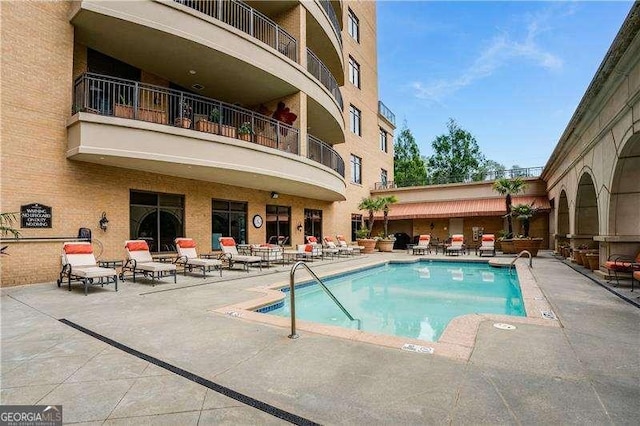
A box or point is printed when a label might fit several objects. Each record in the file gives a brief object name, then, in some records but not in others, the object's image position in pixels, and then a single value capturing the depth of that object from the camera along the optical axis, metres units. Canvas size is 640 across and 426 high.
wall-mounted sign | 9.11
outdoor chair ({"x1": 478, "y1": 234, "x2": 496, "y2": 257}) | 19.69
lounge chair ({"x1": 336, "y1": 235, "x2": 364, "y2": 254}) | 21.51
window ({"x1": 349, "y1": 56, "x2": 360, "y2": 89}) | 26.09
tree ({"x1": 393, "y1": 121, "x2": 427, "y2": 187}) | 49.25
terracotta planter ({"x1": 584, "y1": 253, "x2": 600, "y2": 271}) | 11.27
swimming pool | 7.51
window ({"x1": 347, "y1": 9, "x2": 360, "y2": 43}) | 26.11
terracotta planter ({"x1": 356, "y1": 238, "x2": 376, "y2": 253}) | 24.30
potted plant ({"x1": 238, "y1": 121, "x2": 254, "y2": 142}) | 12.49
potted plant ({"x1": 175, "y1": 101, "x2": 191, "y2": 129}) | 11.01
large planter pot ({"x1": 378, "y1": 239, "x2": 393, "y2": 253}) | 25.59
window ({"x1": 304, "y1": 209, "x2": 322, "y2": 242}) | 20.84
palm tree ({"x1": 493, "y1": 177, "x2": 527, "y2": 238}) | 20.97
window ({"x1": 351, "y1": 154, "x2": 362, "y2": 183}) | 26.34
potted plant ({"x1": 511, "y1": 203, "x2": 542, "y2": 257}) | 18.70
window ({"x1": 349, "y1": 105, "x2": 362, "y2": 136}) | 25.88
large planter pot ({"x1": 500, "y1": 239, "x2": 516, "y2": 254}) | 20.22
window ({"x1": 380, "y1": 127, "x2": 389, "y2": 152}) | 31.55
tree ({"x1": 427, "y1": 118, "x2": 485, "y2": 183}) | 49.75
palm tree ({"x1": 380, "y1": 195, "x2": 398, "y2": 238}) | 24.49
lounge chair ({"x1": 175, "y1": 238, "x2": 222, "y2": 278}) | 11.28
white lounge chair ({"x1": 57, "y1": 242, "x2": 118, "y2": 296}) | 8.29
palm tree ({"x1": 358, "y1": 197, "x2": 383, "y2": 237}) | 24.86
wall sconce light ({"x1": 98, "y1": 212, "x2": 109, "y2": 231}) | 10.80
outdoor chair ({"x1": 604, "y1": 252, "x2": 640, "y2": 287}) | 8.64
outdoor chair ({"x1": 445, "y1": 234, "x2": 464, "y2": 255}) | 19.98
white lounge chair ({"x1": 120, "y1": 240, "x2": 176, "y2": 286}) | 9.79
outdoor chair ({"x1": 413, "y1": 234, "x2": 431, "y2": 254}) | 22.72
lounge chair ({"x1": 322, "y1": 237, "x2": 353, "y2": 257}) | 19.46
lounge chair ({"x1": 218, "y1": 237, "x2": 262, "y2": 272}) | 12.80
